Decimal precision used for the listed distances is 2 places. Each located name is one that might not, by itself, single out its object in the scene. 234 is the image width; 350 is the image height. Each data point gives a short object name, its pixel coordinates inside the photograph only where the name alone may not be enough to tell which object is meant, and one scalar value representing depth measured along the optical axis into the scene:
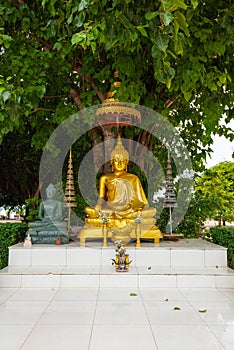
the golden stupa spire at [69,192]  6.48
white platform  4.65
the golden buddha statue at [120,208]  5.83
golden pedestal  5.73
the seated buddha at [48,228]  5.89
